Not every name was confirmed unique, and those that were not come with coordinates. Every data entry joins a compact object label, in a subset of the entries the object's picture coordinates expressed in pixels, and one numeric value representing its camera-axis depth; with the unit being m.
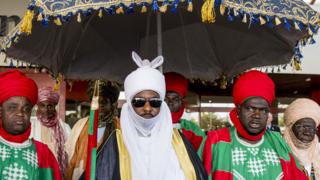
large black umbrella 3.63
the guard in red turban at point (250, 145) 3.18
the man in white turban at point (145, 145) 2.86
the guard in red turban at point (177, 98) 4.15
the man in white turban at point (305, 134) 3.83
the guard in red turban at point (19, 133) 2.79
